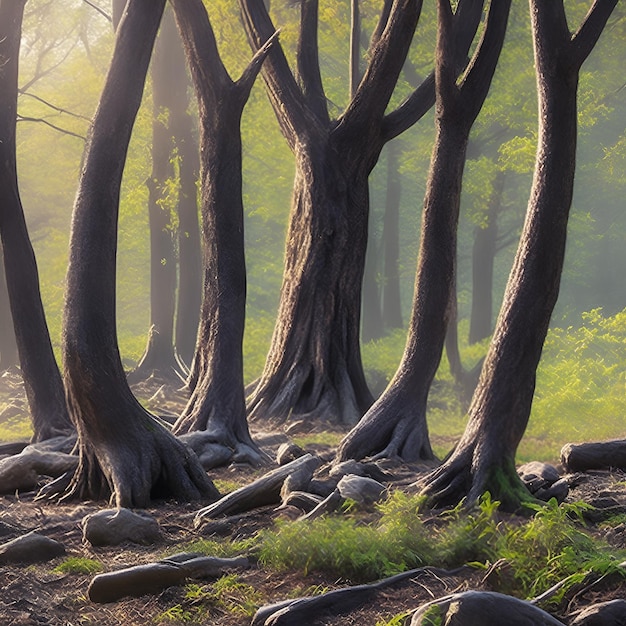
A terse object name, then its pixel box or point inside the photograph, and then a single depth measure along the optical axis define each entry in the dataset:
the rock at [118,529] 14.57
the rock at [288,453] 21.94
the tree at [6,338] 48.22
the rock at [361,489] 15.62
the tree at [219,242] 23.42
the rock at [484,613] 10.12
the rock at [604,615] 10.55
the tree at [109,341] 17.78
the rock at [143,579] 12.18
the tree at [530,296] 16.09
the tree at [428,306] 21.97
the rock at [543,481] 16.67
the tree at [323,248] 29.22
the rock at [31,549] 13.63
